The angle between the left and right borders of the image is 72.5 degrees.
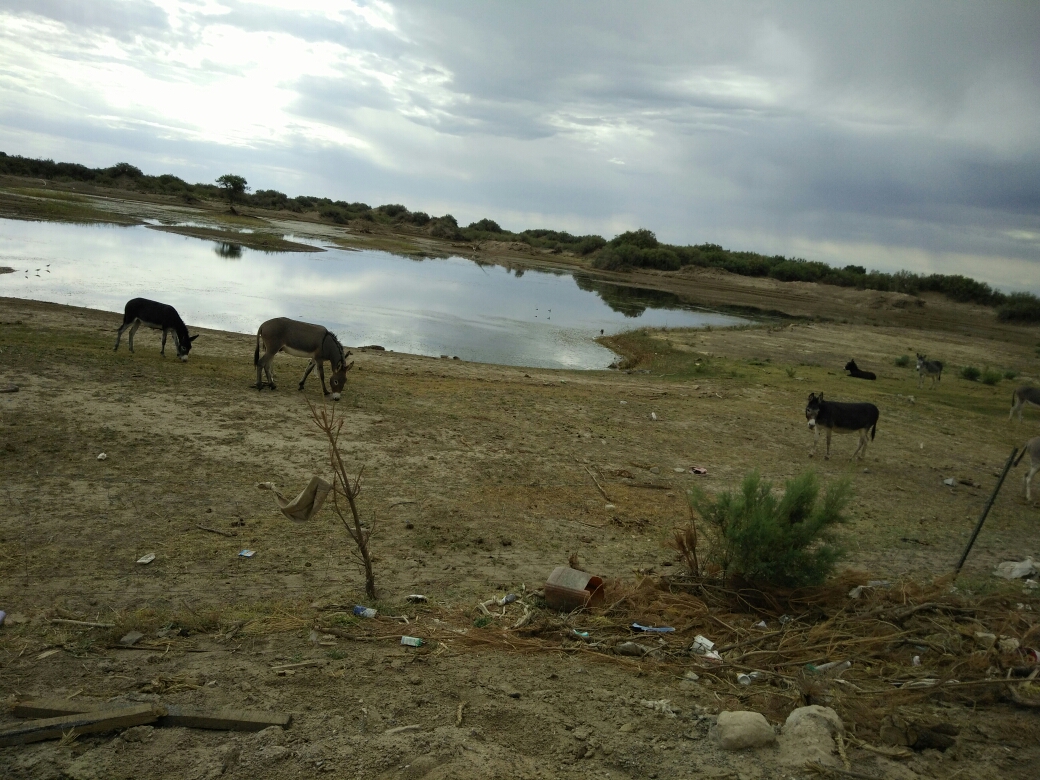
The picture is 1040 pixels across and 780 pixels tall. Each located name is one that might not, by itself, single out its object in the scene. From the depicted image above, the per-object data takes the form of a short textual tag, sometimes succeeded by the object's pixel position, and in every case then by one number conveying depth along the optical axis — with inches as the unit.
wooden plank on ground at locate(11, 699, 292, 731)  175.5
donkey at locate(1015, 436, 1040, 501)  494.3
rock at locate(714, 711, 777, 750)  177.9
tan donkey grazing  585.6
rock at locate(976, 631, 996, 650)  237.7
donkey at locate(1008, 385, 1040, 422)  786.8
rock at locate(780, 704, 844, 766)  172.1
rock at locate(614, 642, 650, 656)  240.4
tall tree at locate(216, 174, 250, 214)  3597.4
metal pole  314.3
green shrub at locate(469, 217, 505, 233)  5065.9
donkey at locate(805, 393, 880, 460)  554.3
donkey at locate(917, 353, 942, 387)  991.0
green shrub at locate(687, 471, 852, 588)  285.9
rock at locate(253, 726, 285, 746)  173.3
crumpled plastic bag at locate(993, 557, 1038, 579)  336.5
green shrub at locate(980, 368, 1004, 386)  1074.1
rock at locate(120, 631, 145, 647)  221.3
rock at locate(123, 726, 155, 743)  170.2
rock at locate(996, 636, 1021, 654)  229.5
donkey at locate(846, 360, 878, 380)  1021.8
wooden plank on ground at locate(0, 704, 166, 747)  165.8
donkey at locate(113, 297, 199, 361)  632.4
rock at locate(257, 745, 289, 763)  166.6
